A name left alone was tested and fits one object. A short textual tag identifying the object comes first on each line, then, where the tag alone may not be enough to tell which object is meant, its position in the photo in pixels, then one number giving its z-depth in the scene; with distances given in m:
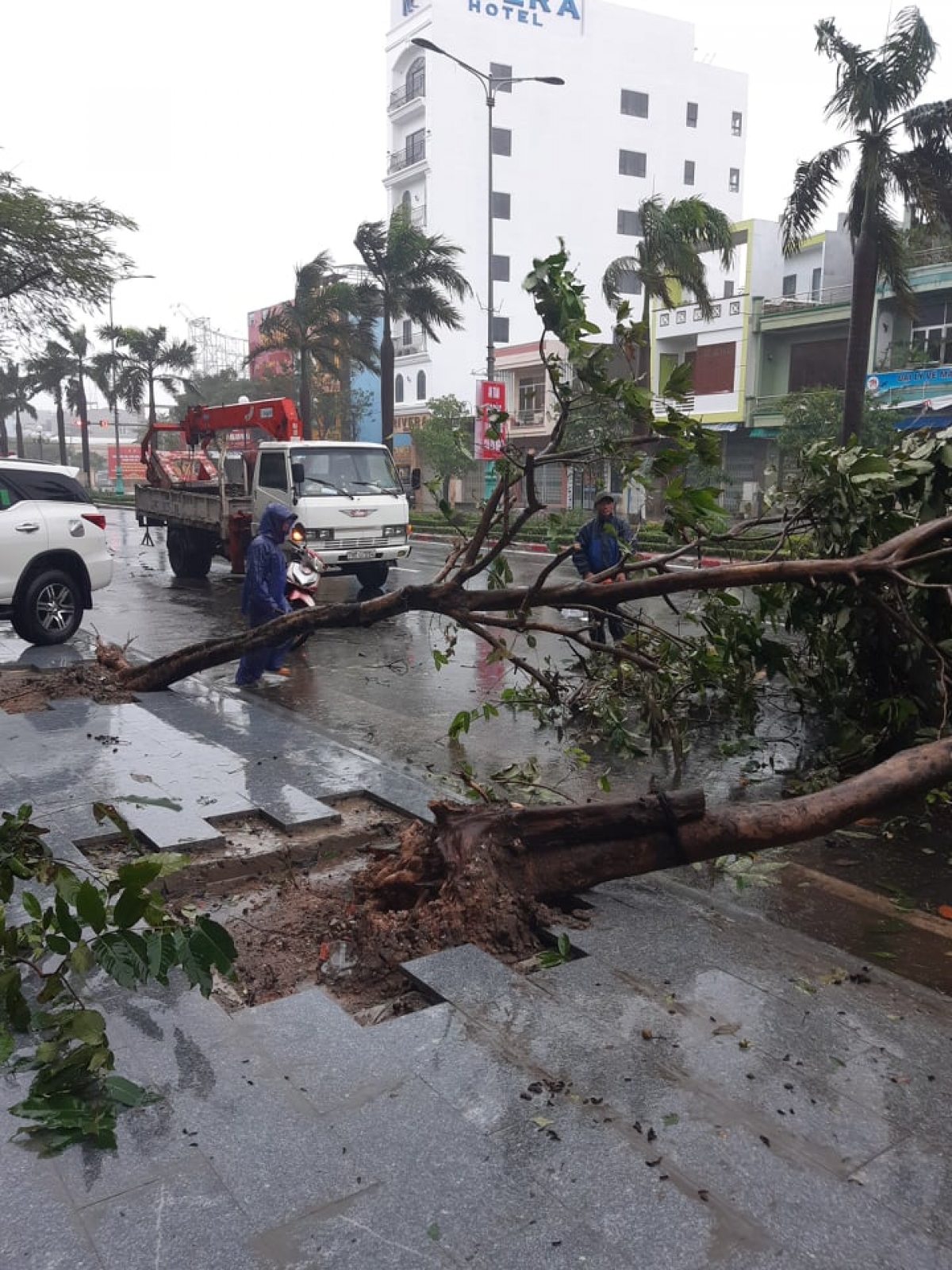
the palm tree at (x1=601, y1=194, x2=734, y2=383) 24.98
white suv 10.21
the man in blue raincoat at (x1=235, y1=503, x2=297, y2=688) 9.23
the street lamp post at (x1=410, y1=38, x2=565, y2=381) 26.84
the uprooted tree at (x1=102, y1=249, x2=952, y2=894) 4.32
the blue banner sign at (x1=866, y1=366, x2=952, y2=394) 28.59
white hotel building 58.28
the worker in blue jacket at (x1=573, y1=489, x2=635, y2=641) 9.97
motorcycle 10.61
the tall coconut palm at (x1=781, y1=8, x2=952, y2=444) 17.92
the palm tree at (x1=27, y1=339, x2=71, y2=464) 63.69
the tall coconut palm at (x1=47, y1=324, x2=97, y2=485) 59.72
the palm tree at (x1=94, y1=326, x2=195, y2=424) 48.72
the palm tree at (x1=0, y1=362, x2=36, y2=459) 66.87
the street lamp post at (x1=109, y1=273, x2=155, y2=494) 50.72
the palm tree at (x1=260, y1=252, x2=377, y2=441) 32.25
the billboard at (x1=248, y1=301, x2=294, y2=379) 57.31
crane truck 14.57
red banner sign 26.89
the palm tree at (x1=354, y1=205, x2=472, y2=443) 30.92
